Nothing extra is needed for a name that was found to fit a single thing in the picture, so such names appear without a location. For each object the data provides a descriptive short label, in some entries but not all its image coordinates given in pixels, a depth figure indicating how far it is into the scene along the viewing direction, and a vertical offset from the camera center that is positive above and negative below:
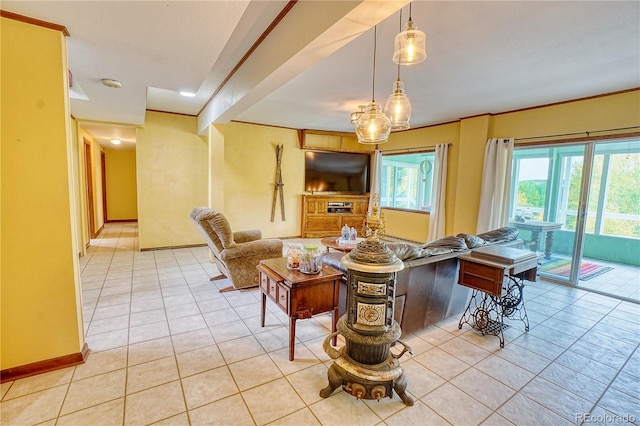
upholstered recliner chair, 3.29 -0.76
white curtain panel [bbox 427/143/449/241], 5.60 +0.00
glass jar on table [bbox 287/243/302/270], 2.35 -0.59
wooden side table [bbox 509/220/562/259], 4.26 -0.52
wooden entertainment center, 6.78 -0.60
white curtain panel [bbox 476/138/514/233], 4.54 +0.17
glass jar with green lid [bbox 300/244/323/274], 2.25 -0.58
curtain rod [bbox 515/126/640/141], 3.47 +0.85
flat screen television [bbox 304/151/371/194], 6.82 +0.40
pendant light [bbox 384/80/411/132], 2.45 +0.73
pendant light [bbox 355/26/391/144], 2.66 +0.63
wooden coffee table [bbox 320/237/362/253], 3.96 -0.82
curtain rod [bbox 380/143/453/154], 5.98 +0.92
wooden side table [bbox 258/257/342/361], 2.11 -0.81
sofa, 2.35 -0.79
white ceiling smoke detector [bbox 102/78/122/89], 2.80 +0.98
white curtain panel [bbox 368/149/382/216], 7.04 +0.51
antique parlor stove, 1.73 -0.85
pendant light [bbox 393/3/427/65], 1.77 +0.91
